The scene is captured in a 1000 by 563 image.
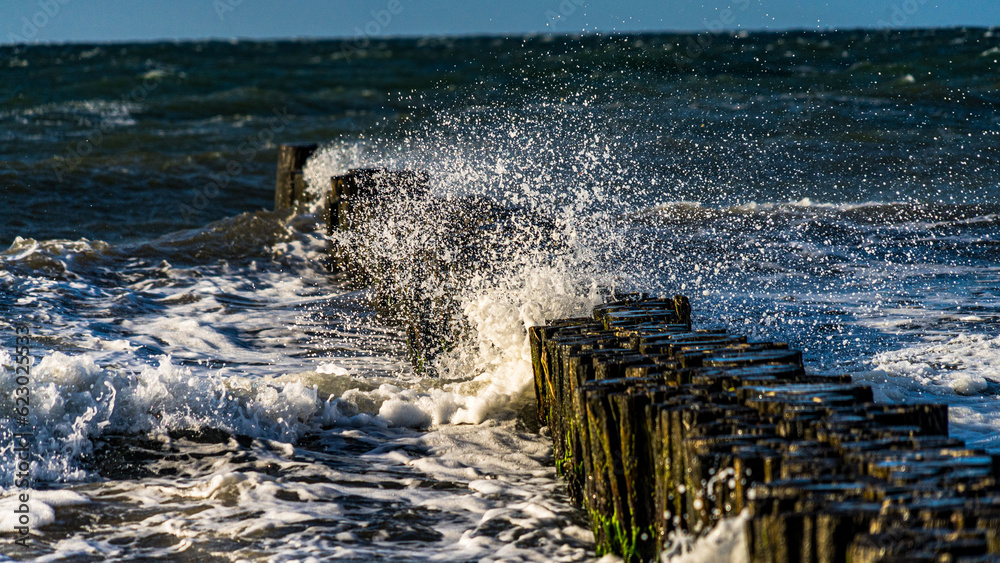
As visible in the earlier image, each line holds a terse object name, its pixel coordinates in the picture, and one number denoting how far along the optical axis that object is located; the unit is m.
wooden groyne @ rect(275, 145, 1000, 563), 19.31
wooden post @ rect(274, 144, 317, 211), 58.47
